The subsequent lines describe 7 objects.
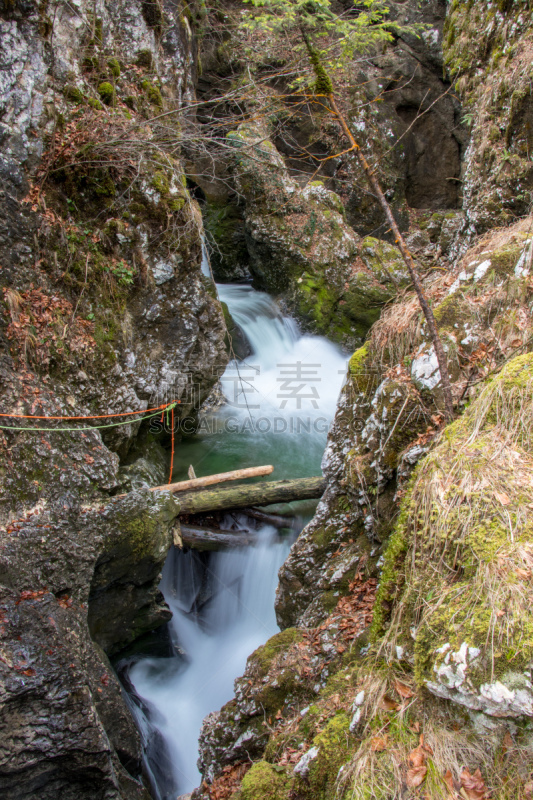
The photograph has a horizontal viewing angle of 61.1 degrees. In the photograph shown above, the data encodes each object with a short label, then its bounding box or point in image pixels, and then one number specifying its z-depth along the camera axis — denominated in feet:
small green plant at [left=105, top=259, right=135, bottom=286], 18.48
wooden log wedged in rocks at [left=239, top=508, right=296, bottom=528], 21.20
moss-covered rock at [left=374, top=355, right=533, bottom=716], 5.70
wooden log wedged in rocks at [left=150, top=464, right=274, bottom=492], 20.73
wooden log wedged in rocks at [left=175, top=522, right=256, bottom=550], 20.04
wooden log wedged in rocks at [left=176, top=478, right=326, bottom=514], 20.51
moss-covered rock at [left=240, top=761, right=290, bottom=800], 8.32
